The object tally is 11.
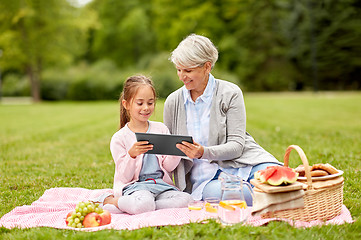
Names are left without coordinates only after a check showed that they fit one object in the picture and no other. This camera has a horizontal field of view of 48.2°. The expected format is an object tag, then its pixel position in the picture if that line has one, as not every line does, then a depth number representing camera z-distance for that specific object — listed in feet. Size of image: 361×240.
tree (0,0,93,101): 88.22
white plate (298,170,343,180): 10.59
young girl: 11.99
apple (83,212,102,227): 10.48
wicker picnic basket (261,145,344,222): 10.32
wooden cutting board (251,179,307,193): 10.03
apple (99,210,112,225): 10.73
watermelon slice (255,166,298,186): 10.14
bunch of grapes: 10.52
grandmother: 11.91
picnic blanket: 10.39
